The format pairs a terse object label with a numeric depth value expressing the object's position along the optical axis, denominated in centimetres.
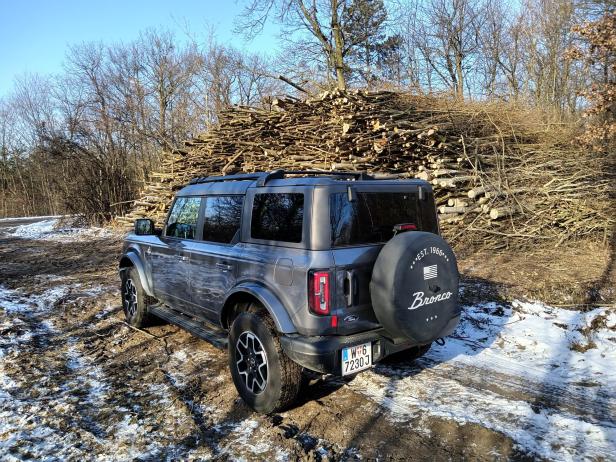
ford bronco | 318
